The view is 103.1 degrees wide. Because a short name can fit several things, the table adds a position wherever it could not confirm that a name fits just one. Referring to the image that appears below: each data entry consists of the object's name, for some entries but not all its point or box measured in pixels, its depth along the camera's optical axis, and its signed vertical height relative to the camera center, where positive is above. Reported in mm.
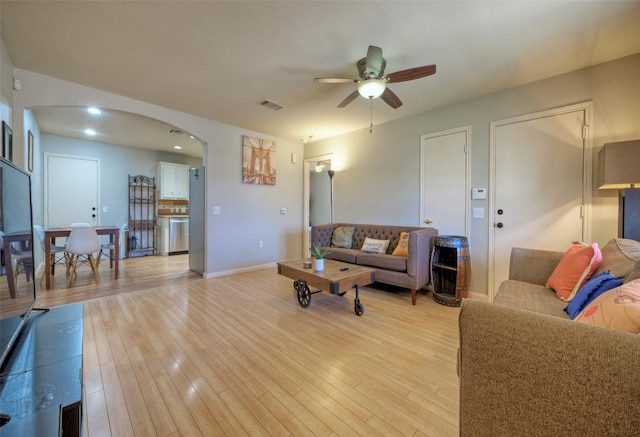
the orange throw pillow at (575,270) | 1745 -387
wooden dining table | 3506 -315
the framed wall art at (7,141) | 2193 +673
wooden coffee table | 2477 -641
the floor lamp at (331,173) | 5067 +855
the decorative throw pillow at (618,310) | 824 -333
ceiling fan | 2172 +1257
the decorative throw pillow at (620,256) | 1459 -254
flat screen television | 1118 -209
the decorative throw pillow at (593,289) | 1315 -397
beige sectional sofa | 659 -465
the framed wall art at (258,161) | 4707 +1057
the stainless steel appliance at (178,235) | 6406 -490
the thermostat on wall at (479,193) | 3249 +293
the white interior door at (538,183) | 2684 +378
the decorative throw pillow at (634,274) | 1188 -277
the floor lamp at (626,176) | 2045 +331
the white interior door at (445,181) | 3434 +494
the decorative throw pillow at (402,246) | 3524 -430
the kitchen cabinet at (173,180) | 6402 +920
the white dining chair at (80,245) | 3746 -439
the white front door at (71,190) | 5188 +545
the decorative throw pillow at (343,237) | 4379 -371
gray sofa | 3109 -590
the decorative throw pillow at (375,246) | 3857 -460
